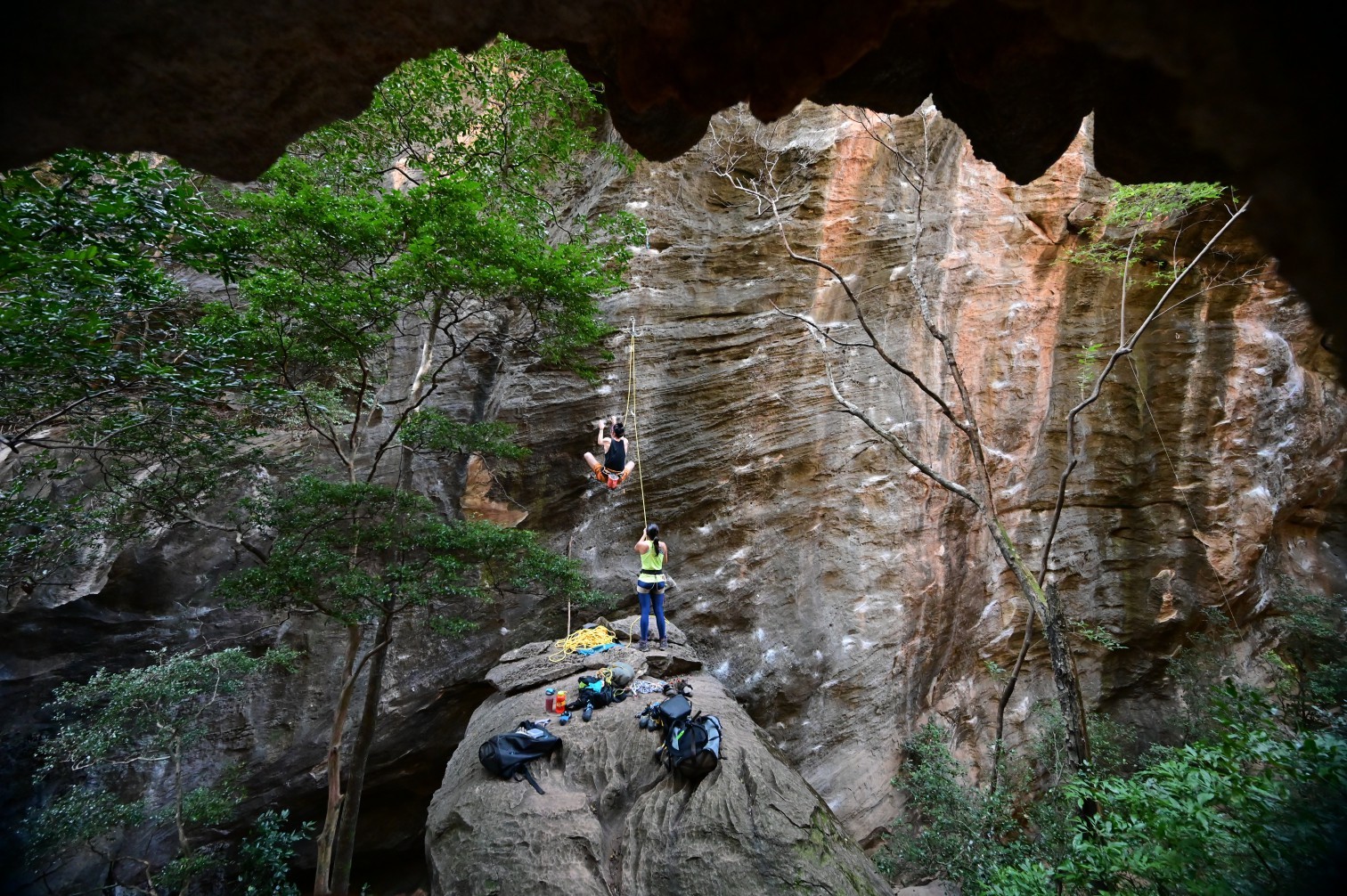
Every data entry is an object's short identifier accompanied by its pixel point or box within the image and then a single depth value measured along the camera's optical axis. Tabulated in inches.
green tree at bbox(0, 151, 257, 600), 154.1
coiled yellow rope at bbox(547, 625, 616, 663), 322.3
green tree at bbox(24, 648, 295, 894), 248.8
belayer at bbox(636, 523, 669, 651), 324.5
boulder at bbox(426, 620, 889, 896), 183.5
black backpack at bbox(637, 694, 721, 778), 210.8
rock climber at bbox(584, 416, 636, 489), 360.8
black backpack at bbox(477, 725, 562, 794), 222.2
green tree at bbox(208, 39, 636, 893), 259.8
